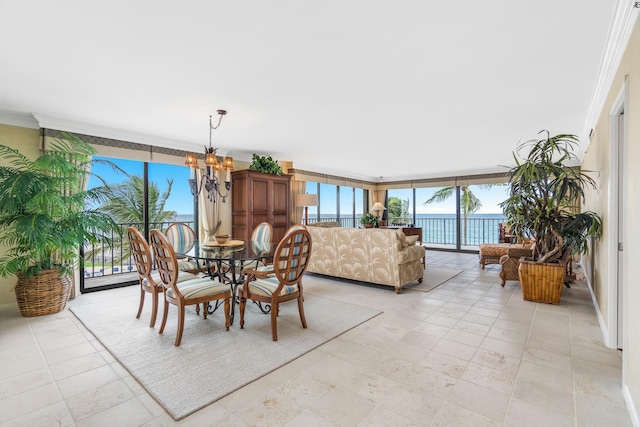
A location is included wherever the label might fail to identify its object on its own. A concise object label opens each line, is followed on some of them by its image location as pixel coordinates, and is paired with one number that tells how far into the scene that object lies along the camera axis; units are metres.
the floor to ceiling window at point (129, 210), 4.86
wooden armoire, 5.50
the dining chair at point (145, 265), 2.89
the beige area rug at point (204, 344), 1.97
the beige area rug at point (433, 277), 4.49
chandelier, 3.38
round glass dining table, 2.84
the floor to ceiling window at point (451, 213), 8.84
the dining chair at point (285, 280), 2.67
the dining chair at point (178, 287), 2.56
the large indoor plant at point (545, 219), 3.40
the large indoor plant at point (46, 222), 3.09
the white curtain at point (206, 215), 5.27
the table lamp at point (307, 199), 6.75
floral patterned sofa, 4.16
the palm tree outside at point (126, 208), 5.21
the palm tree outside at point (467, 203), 8.79
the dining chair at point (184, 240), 3.75
